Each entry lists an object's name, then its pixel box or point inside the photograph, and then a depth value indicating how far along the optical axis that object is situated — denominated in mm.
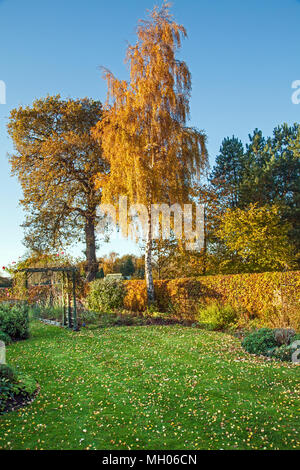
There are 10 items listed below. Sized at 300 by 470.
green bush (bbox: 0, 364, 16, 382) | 5188
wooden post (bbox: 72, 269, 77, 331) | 11717
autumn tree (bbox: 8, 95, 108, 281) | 21344
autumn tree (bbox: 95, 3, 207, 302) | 15820
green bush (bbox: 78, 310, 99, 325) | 13384
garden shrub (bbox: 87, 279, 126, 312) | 16438
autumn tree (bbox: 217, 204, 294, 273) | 15727
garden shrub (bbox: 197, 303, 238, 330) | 11688
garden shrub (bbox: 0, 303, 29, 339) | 10284
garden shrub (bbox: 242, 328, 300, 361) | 7415
